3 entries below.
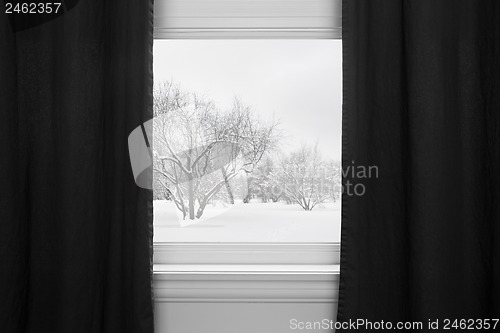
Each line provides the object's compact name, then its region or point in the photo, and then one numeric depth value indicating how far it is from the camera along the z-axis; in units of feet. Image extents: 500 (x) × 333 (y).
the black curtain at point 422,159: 5.37
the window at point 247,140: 6.21
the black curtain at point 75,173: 5.41
